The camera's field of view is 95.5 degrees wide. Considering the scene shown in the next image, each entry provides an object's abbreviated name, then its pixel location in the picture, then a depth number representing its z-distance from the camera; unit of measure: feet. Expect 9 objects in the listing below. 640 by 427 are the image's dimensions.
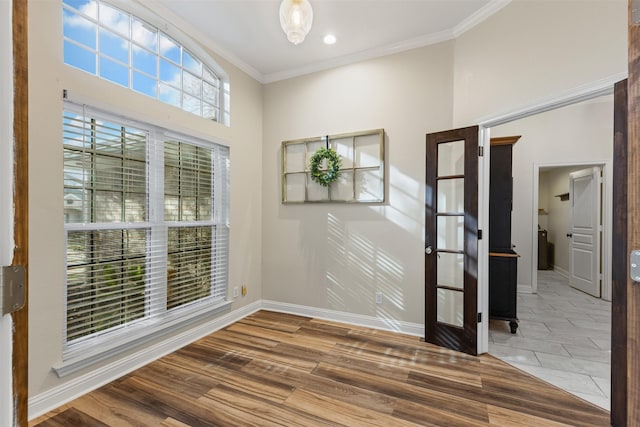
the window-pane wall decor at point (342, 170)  10.81
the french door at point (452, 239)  8.80
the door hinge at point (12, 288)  2.25
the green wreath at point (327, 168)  11.13
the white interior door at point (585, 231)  15.64
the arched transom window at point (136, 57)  7.11
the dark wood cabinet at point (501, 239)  10.37
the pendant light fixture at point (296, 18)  6.05
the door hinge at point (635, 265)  2.68
